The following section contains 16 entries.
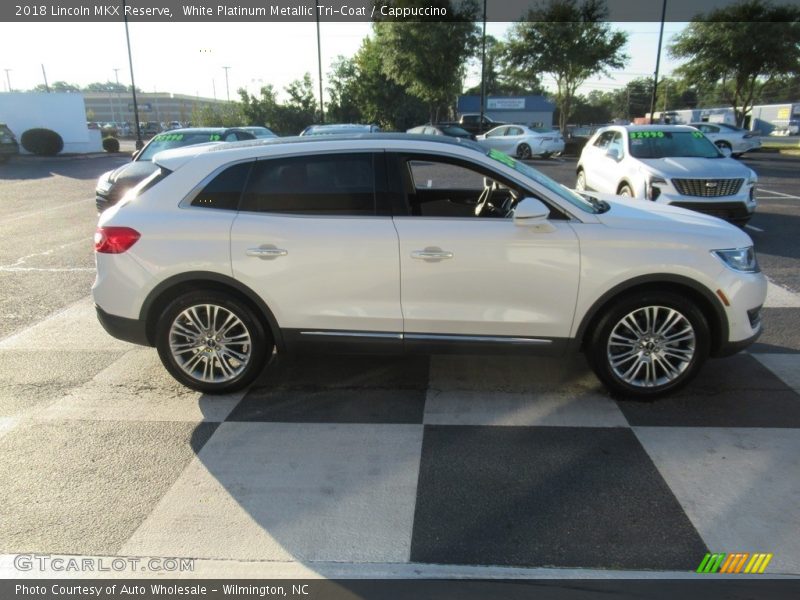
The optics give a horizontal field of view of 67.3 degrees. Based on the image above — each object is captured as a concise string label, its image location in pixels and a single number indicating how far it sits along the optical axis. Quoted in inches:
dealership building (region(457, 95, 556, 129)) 1855.3
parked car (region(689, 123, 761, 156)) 1019.3
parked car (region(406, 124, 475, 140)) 1014.4
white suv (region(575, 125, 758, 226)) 348.2
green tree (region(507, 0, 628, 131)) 1286.9
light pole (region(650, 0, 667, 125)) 1114.9
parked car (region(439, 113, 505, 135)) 1303.4
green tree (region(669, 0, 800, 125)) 1181.7
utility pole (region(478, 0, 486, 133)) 1254.4
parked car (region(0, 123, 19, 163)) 1094.4
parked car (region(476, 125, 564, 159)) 997.8
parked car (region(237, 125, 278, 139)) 667.0
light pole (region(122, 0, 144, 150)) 1184.8
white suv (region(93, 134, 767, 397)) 154.9
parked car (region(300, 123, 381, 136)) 719.1
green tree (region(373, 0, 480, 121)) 1347.2
